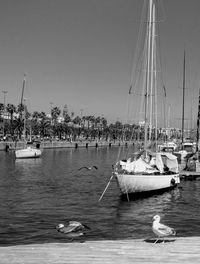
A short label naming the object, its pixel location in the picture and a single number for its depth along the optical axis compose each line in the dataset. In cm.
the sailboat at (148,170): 3500
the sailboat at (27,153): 8969
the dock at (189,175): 5112
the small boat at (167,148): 8544
